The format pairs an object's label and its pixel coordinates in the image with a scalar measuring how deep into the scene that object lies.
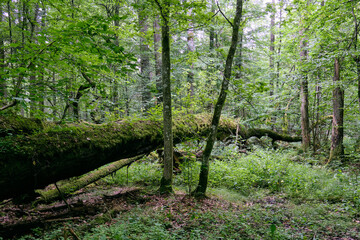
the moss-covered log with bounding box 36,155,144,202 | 5.20
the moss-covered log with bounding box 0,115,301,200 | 3.10
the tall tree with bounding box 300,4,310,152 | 11.31
